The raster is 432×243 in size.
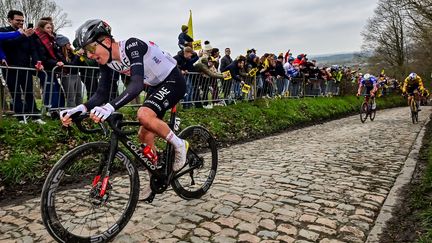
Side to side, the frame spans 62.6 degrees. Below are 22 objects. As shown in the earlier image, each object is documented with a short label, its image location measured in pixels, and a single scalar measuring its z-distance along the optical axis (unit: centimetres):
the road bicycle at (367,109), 1744
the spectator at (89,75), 924
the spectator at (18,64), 775
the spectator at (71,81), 881
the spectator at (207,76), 1261
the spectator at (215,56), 1447
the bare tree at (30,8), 2978
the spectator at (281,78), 1823
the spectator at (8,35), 746
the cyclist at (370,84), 1792
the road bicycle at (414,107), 1734
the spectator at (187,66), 1221
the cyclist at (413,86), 1752
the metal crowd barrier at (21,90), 772
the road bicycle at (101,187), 338
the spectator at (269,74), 1675
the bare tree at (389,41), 5128
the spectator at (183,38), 1371
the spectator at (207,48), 1382
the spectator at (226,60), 1508
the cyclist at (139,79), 369
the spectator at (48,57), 824
